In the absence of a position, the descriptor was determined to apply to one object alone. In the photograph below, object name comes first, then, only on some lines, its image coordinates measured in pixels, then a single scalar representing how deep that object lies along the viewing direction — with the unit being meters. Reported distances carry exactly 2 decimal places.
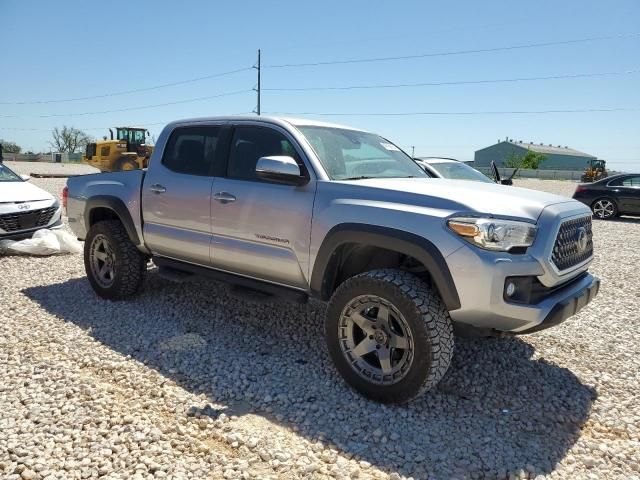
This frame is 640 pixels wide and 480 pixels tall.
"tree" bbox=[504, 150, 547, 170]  80.25
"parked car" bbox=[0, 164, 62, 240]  7.32
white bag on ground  7.31
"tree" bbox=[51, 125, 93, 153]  90.25
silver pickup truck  2.89
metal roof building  93.69
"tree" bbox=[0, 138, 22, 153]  89.28
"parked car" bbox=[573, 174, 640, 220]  14.34
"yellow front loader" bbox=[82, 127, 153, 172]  26.31
